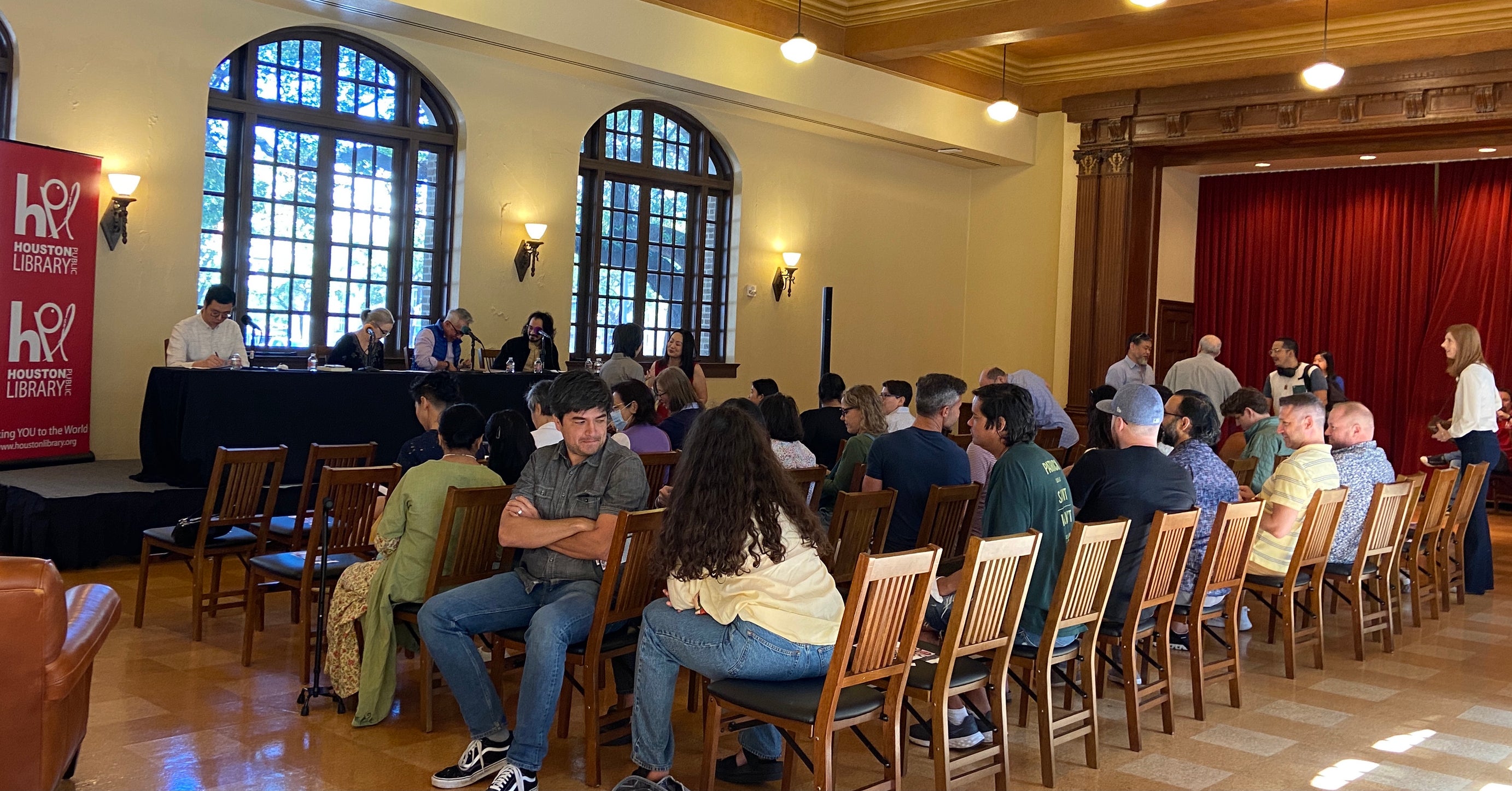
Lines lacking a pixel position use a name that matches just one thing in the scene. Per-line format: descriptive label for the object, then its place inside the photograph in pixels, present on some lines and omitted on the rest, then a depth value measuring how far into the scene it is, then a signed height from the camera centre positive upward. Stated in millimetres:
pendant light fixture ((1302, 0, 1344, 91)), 8602 +2245
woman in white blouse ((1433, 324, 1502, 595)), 7391 -77
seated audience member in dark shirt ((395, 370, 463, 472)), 4891 -139
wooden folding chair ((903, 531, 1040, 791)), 3414 -728
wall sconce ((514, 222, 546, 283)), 9781 +899
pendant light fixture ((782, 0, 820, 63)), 8453 +2229
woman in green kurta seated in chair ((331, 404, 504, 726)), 4051 -660
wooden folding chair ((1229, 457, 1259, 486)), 6219 -356
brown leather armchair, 2850 -764
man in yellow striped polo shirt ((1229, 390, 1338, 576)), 5242 -353
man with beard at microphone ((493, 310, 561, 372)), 9250 +139
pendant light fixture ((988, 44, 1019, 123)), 10156 +2243
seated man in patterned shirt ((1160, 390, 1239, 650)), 4867 -272
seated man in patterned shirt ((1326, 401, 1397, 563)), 5852 -296
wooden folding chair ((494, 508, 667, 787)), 3619 -722
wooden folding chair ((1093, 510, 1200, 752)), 4176 -784
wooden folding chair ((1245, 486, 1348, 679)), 5211 -774
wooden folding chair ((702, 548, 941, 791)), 3066 -794
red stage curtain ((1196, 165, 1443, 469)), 12641 +1344
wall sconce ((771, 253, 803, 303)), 11750 +968
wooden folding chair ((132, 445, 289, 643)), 5094 -686
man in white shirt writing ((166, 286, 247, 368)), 7410 +89
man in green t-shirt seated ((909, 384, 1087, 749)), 4004 -435
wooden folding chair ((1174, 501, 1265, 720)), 4570 -713
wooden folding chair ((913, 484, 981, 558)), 4699 -519
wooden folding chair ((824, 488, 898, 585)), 4391 -529
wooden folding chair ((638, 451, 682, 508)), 5152 -407
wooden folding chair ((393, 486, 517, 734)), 3973 -611
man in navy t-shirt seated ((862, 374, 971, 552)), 4883 -331
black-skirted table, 6969 -350
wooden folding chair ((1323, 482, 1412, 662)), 5672 -765
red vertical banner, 6930 +267
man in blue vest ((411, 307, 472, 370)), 8828 +135
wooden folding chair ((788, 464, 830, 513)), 4912 -407
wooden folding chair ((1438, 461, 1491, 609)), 6859 -667
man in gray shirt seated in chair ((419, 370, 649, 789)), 3566 -676
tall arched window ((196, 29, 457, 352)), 8508 +1224
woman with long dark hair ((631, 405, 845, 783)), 3225 -499
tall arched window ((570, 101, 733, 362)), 10633 +1249
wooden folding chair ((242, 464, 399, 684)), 4445 -689
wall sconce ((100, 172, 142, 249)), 7590 +852
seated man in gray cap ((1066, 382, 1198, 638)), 4316 -318
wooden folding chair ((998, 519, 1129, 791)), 3785 -712
